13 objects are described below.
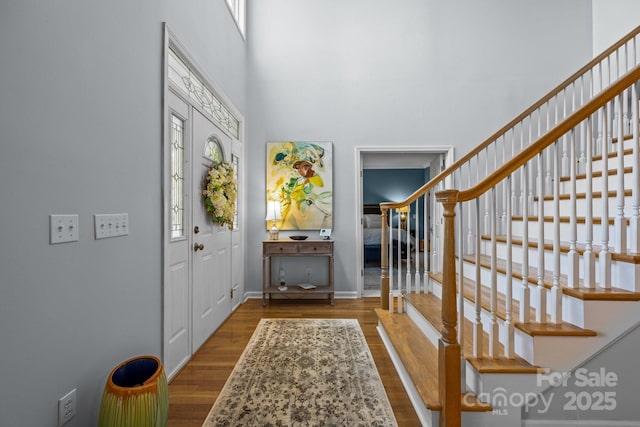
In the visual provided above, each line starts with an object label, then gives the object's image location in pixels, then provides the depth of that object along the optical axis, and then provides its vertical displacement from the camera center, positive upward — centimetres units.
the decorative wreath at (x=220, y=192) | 276 +22
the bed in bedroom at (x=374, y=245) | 677 -63
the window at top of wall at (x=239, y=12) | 373 +258
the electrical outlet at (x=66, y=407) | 123 -78
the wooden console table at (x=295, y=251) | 380 -43
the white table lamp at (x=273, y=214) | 395 +3
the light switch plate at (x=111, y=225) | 145 -4
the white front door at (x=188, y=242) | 214 -21
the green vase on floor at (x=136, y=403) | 123 -77
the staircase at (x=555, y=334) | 148 -57
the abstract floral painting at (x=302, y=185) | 418 +43
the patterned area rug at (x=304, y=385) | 171 -110
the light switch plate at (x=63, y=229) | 119 -5
